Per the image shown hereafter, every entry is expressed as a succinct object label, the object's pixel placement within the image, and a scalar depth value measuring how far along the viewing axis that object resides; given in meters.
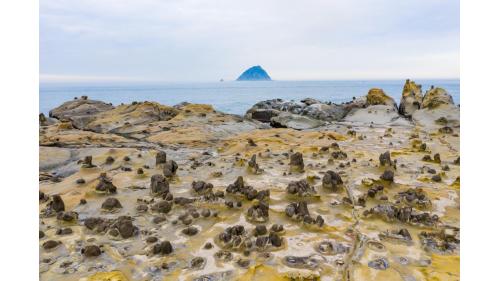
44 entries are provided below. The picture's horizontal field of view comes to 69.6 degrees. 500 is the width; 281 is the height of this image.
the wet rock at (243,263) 4.58
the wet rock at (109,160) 9.52
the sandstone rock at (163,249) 4.91
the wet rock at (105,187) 7.23
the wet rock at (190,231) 5.49
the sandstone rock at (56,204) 6.29
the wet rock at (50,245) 5.03
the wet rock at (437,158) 9.40
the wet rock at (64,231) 5.50
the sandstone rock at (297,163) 8.65
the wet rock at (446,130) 15.10
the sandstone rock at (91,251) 4.83
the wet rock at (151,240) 5.24
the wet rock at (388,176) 7.48
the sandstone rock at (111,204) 6.49
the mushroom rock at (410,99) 22.75
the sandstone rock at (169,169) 8.19
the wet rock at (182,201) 6.54
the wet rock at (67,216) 5.97
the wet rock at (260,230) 5.29
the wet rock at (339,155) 9.80
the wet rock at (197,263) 4.65
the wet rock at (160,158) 9.12
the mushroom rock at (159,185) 7.11
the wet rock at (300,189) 6.86
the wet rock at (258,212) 5.85
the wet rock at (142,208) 6.38
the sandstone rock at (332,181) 7.21
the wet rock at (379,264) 4.50
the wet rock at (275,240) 5.03
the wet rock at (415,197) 6.39
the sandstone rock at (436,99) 19.86
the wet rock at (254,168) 8.57
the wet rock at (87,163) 9.08
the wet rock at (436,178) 7.86
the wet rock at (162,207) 6.29
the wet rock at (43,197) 6.86
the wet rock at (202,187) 7.08
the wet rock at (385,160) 8.62
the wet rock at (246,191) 6.62
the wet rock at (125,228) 5.41
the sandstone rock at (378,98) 24.09
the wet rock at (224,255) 4.75
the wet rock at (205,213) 6.03
